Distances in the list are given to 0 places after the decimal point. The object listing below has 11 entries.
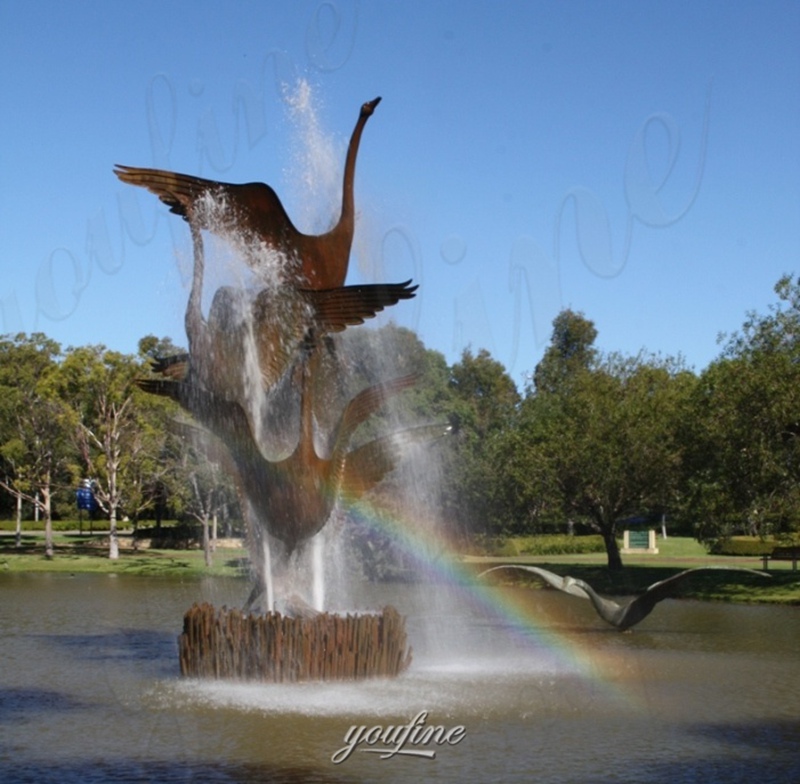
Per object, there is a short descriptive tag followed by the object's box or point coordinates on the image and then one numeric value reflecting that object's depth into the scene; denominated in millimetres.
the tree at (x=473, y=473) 44219
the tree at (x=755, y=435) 31234
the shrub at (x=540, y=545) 50962
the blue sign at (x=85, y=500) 65712
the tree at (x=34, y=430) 49750
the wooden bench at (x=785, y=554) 36906
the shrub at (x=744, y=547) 49656
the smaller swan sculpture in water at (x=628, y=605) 20766
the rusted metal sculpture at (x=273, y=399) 14883
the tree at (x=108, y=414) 48219
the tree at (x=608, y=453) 37531
